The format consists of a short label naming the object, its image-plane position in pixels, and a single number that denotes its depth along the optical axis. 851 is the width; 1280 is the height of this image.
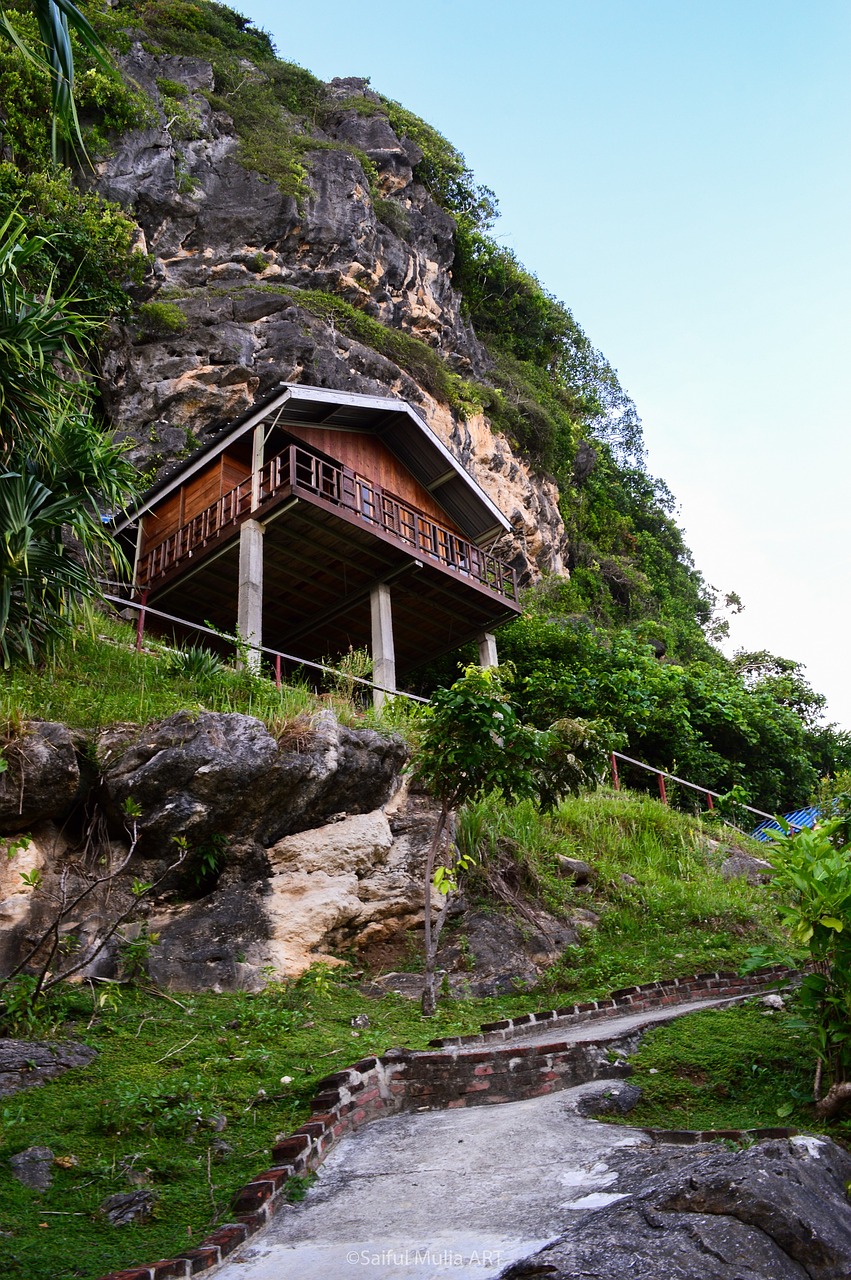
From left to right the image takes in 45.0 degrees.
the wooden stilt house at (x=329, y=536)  16.52
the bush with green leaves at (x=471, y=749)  8.86
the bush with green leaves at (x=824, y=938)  5.18
